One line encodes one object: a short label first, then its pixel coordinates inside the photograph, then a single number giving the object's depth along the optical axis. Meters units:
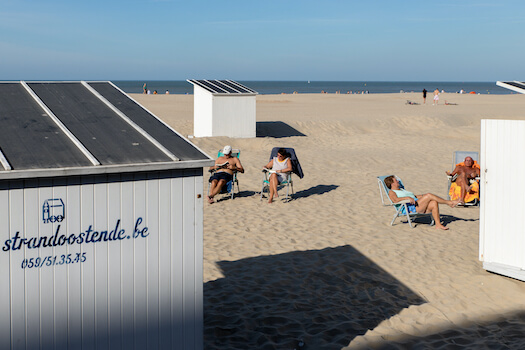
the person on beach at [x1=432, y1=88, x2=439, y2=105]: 38.41
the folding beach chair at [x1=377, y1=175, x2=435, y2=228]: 9.06
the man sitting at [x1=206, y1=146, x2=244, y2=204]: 10.93
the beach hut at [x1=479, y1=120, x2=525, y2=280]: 6.76
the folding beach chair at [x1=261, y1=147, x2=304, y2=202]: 11.17
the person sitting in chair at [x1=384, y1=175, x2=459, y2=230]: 9.08
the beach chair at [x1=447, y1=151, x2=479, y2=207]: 10.91
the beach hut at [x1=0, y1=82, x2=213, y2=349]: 3.98
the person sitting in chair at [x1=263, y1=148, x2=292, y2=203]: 11.04
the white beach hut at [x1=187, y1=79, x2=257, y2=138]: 18.77
